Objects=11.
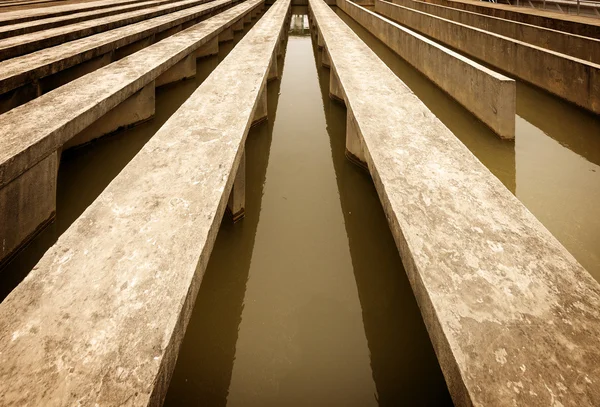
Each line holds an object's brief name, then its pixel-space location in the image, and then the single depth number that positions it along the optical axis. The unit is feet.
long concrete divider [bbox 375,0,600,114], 9.04
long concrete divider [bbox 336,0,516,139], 7.80
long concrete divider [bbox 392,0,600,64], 11.80
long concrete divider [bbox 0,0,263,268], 4.45
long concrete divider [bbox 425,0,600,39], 14.35
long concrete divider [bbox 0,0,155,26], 13.52
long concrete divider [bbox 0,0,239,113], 7.01
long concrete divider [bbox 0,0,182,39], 11.35
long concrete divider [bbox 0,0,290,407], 2.21
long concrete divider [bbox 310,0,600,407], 2.21
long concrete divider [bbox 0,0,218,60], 9.15
